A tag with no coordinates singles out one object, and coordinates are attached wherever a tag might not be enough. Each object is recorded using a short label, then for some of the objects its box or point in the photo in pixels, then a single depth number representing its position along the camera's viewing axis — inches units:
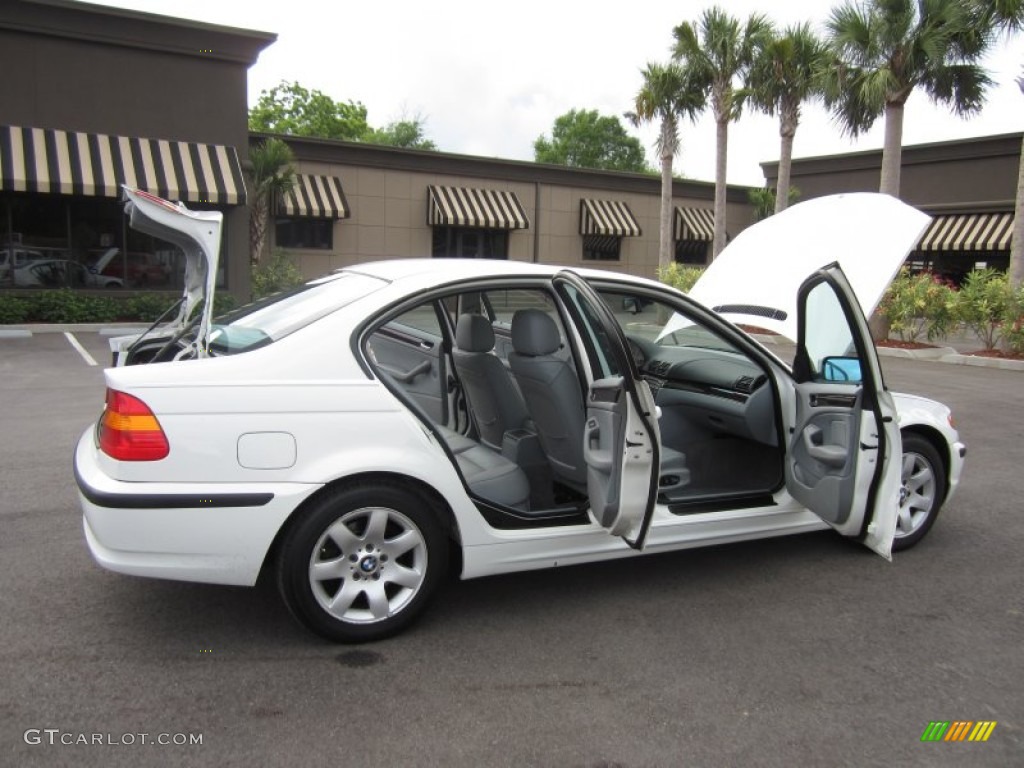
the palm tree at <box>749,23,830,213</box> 795.4
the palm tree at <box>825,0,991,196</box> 607.5
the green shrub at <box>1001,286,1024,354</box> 532.4
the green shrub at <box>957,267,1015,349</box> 553.0
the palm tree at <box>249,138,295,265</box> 740.0
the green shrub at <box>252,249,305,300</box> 774.5
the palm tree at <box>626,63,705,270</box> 885.2
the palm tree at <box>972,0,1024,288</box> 571.5
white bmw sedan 117.3
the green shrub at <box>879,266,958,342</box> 579.5
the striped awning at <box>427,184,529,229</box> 896.9
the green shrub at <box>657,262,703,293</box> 817.2
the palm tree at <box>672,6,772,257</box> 837.8
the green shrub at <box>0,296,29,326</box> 605.3
